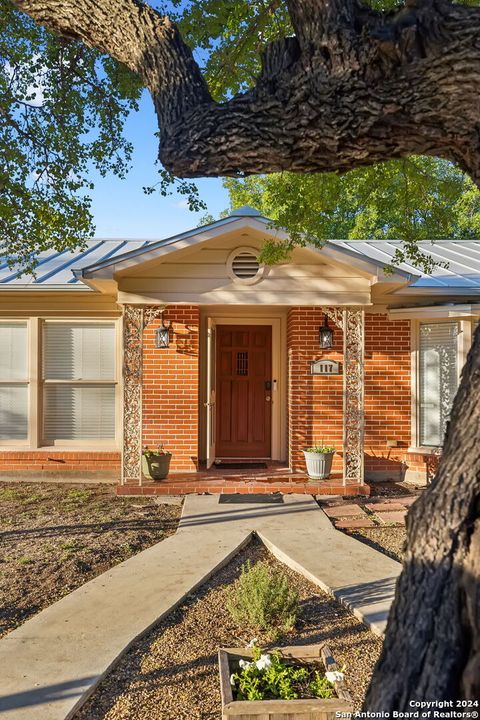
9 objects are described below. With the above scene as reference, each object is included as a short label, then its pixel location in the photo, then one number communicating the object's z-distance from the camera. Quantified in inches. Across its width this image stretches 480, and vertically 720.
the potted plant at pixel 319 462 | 325.7
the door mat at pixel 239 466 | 364.8
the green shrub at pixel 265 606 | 149.1
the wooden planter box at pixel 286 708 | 101.4
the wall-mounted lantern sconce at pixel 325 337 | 340.5
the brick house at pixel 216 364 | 310.2
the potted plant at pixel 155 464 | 320.5
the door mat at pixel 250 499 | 294.2
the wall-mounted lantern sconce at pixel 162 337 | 342.3
